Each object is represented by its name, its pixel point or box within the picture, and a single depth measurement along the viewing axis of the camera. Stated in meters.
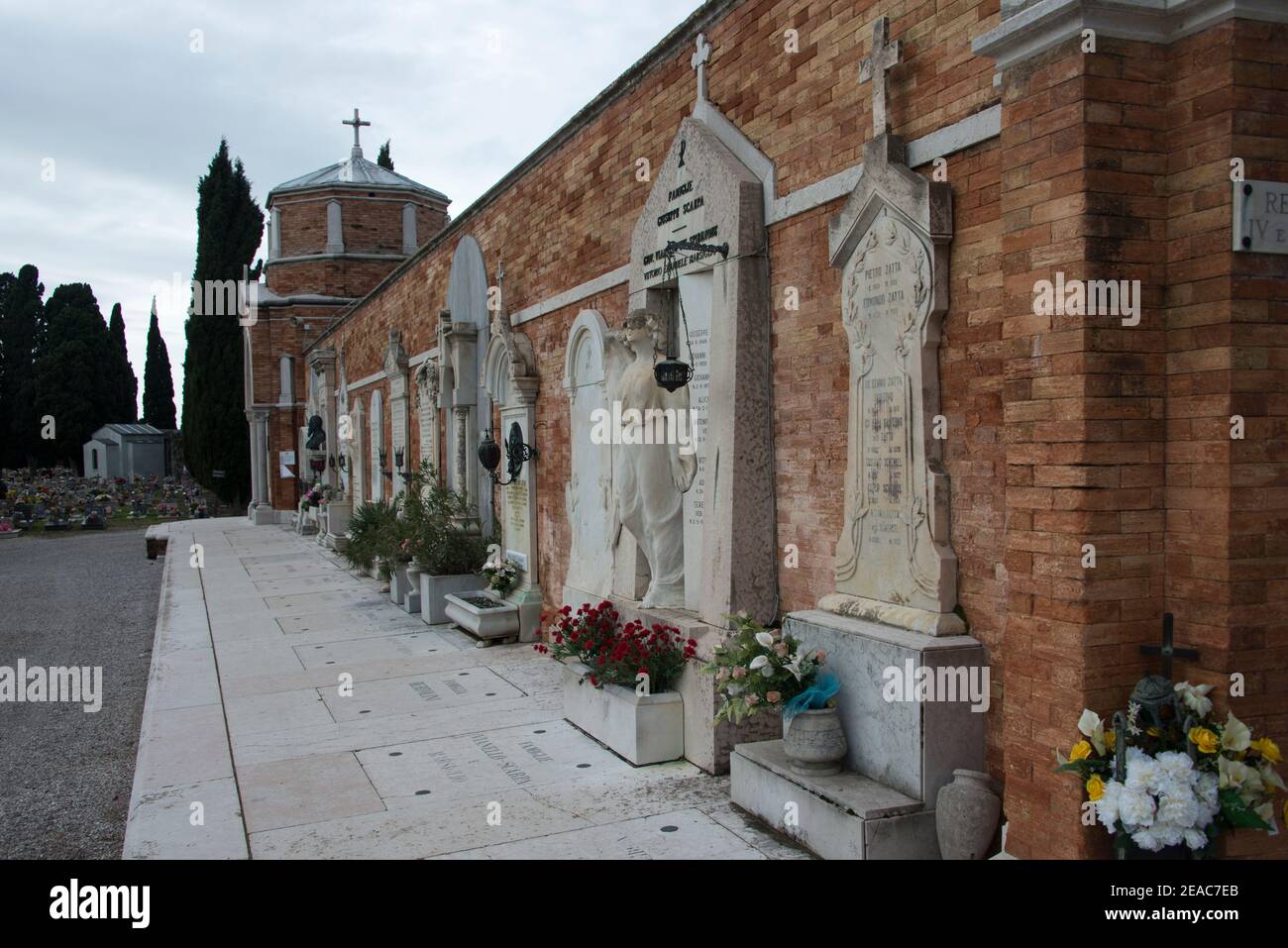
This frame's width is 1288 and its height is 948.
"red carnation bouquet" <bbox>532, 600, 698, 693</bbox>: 6.23
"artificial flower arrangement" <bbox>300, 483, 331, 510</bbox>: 22.61
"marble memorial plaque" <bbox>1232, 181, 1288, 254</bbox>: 3.37
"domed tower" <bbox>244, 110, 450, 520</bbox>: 26.92
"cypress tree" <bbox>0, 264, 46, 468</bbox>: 47.38
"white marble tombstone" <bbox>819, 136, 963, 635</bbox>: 4.37
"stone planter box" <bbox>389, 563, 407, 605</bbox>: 12.58
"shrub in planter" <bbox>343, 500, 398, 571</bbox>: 13.01
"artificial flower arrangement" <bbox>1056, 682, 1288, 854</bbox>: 3.24
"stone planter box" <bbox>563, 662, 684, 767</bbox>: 6.04
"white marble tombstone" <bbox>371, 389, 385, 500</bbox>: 18.42
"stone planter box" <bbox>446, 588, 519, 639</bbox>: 9.96
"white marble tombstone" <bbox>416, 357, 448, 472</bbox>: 13.84
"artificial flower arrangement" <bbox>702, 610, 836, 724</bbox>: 4.80
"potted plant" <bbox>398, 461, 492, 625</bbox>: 11.45
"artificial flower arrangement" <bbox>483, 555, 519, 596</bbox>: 10.73
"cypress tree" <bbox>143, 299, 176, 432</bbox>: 58.56
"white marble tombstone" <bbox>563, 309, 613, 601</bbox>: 8.00
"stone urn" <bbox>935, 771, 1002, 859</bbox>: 4.01
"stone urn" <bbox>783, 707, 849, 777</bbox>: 4.62
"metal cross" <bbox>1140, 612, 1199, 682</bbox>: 3.49
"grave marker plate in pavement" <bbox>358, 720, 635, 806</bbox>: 5.80
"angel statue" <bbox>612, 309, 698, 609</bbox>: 6.83
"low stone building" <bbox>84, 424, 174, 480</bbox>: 49.75
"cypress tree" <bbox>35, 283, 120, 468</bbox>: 47.69
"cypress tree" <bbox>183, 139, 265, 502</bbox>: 32.81
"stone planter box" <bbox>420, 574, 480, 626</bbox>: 11.39
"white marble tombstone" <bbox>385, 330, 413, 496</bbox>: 16.08
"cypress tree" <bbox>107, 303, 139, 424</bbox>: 51.47
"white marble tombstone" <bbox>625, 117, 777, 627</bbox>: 5.88
